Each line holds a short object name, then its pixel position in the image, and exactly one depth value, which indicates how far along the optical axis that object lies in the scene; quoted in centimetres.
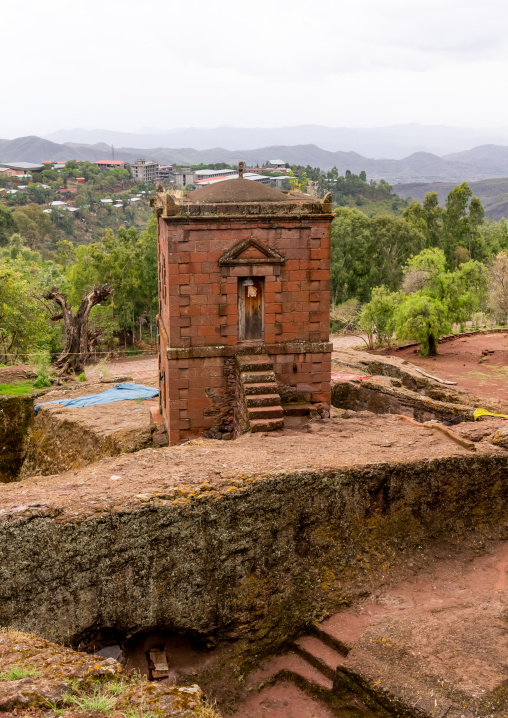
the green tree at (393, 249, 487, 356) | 3541
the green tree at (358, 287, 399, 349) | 3875
